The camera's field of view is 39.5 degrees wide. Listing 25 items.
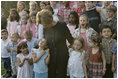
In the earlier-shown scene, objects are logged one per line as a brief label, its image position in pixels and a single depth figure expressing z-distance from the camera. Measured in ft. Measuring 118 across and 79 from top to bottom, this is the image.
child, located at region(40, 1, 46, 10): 11.15
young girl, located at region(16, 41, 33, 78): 9.86
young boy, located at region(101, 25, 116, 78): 9.21
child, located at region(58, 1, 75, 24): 10.87
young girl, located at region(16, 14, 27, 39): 10.46
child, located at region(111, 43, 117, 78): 9.15
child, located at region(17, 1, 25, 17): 11.16
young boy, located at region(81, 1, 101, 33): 10.03
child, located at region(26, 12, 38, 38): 10.27
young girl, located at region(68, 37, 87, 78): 9.16
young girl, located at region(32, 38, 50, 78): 9.44
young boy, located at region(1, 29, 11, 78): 10.77
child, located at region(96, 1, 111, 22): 10.19
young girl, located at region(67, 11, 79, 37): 9.98
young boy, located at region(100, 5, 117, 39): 9.61
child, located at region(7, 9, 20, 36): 10.87
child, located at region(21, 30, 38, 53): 9.98
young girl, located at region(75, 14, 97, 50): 9.40
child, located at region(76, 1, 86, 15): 10.63
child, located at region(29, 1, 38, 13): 10.90
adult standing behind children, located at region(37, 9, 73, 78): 9.03
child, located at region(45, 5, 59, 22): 10.43
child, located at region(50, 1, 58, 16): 10.96
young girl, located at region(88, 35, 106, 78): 9.20
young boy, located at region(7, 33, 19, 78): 10.40
